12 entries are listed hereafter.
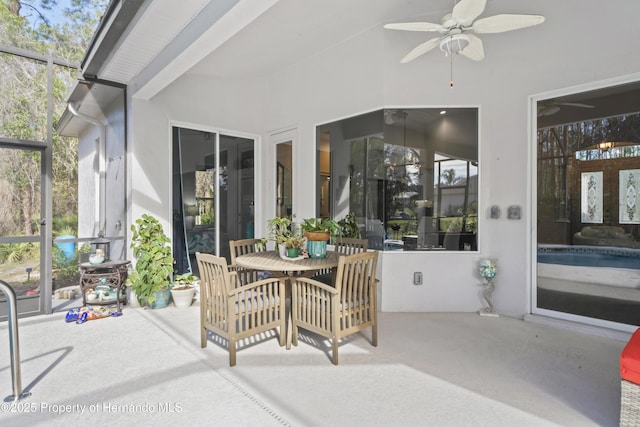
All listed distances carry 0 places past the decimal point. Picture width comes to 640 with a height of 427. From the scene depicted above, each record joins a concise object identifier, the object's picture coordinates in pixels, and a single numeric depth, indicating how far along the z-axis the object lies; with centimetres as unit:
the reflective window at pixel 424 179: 418
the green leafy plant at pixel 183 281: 441
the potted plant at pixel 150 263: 412
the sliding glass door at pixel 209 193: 475
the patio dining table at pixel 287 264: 299
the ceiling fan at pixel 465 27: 250
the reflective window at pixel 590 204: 331
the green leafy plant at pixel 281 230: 341
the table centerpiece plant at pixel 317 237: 340
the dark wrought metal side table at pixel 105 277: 391
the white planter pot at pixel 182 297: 428
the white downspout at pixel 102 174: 473
